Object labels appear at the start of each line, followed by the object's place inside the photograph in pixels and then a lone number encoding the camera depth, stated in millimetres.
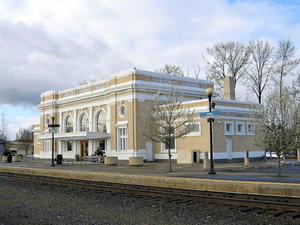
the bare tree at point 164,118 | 20891
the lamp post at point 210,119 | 17159
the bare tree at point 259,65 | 45031
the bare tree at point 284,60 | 42219
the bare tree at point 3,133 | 86350
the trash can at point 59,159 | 31361
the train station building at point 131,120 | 28812
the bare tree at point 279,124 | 15766
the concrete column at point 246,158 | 24022
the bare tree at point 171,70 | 55509
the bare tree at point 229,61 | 46688
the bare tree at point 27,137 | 87538
